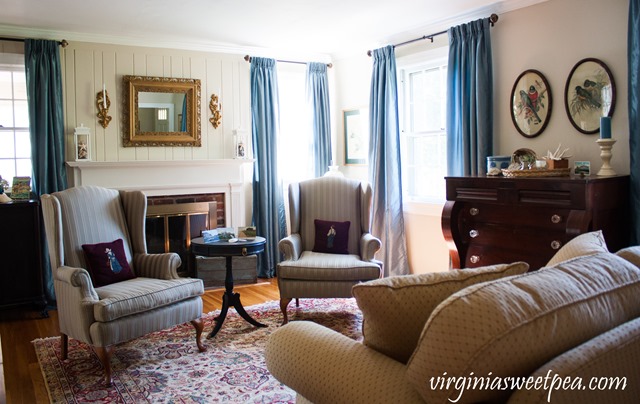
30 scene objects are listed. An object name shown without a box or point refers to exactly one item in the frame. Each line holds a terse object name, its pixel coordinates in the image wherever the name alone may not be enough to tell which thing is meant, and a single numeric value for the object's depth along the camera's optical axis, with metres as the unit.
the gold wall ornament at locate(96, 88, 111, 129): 5.13
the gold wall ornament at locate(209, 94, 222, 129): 5.69
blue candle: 3.46
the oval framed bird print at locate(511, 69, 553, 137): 4.12
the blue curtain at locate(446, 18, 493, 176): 4.40
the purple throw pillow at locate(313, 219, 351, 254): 4.54
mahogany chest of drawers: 3.30
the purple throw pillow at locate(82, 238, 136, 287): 3.54
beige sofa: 1.15
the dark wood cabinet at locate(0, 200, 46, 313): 4.52
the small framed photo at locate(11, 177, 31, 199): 4.69
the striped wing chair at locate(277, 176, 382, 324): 4.01
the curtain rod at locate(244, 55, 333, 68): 5.81
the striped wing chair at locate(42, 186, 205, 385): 3.15
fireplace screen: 5.39
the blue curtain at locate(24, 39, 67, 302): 4.78
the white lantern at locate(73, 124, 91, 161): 4.97
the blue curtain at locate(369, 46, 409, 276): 5.36
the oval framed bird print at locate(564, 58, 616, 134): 3.70
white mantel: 5.07
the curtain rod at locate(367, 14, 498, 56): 4.35
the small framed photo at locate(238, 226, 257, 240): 4.18
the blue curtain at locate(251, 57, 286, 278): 5.87
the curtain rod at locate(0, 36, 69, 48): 4.72
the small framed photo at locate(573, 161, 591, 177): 3.65
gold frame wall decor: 5.28
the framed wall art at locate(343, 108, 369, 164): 6.04
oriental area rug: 2.98
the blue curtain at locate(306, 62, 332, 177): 6.19
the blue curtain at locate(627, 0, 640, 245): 3.41
